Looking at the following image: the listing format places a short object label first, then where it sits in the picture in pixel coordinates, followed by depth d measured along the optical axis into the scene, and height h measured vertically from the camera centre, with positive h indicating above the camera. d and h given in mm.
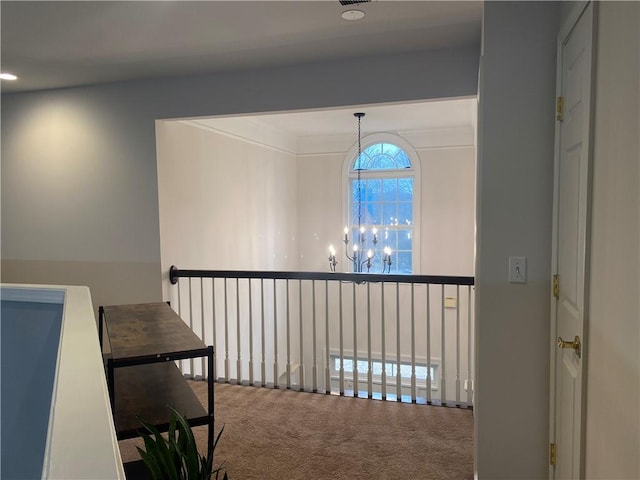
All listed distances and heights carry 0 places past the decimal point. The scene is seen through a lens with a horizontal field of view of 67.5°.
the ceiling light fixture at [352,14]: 2478 +1061
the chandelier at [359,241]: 7000 -373
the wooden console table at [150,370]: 1929 -815
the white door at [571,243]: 1515 -100
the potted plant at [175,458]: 1535 -778
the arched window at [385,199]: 7051 +261
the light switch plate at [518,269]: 2020 -228
